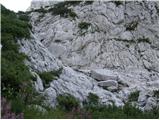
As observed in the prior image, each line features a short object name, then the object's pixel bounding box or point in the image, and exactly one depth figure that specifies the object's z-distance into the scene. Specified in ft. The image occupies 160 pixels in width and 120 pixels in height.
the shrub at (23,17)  69.79
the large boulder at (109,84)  72.33
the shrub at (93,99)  53.41
